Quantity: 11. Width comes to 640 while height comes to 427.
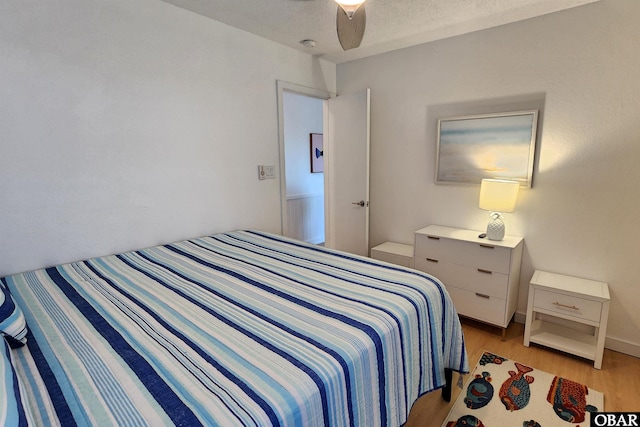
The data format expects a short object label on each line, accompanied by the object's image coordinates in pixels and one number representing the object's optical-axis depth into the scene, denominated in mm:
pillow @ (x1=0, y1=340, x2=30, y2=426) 641
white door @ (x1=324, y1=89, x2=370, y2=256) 3080
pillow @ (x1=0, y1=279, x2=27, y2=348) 993
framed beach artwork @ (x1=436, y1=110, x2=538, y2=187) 2379
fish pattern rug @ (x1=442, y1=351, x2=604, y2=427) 1642
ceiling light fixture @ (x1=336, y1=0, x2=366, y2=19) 1403
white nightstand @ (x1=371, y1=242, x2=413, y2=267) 2869
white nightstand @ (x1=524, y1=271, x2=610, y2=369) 2014
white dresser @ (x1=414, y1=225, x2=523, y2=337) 2316
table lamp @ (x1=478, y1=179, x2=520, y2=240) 2283
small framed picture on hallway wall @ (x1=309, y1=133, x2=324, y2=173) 4504
